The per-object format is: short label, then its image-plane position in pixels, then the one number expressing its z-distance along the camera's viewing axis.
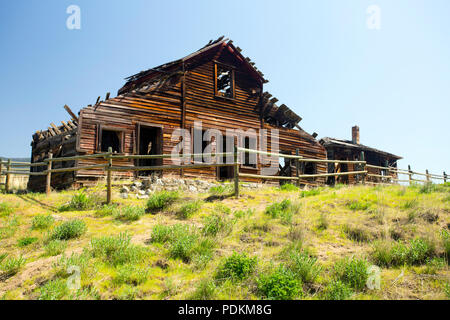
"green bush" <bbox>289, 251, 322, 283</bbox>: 4.64
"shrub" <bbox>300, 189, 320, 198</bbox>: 9.47
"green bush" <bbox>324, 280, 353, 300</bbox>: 4.08
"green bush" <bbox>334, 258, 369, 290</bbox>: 4.42
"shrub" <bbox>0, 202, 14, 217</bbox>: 8.07
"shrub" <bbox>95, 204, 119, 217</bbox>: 8.21
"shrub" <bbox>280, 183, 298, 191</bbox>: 11.13
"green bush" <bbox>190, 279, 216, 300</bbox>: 4.20
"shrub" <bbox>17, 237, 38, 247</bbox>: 6.39
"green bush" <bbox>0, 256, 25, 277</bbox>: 5.23
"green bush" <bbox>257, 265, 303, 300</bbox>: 4.14
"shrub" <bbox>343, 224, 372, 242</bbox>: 6.00
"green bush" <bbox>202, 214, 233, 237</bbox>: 6.37
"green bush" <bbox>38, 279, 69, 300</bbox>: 4.16
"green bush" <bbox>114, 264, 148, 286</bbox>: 4.60
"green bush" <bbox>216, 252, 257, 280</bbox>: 4.67
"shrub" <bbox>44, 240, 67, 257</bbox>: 5.81
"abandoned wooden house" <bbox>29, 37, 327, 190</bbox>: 13.15
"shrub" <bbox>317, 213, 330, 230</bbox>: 6.60
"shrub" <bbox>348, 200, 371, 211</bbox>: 7.62
